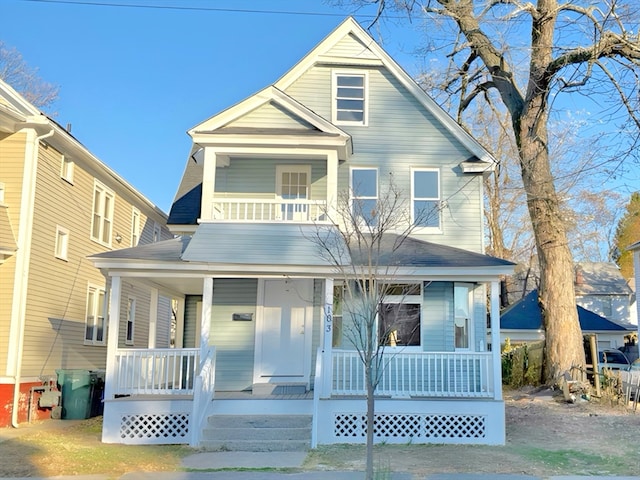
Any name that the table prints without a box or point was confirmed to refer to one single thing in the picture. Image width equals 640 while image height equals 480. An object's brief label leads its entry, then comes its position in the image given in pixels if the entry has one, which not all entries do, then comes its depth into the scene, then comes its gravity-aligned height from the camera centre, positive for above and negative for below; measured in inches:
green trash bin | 554.6 -48.3
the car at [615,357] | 1098.1 -16.1
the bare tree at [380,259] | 435.5 +61.0
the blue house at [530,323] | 1218.0 +46.3
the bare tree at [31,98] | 1198.1 +461.8
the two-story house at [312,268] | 430.3 +53.9
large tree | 611.8 +181.1
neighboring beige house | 512.7 +75.7
